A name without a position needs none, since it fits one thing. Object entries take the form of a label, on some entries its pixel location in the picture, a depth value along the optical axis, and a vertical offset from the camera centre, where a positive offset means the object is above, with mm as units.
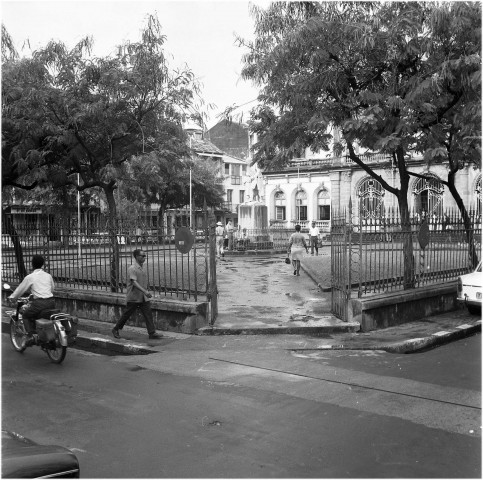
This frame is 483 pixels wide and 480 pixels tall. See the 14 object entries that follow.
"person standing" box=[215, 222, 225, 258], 26384 -630
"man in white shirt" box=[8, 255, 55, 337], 8500 -936
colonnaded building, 39875 +2937
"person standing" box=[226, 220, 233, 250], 32000 -538
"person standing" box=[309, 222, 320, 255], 28547 -526
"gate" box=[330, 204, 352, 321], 10562 -853
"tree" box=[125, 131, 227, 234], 12758 +1514
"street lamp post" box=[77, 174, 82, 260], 12266 -284
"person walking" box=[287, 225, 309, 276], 18123 -713
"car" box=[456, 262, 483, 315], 11047 -1355
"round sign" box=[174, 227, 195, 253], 10344 -191
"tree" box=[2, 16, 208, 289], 12797 +3030
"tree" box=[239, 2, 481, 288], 10625 +3243
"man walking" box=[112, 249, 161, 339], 9531 -1144
